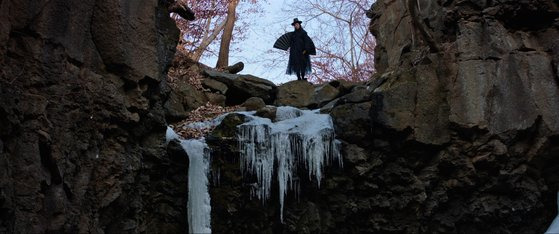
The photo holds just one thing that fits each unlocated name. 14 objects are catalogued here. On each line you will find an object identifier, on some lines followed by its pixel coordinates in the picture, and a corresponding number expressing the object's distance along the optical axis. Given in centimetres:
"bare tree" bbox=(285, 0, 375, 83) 2506
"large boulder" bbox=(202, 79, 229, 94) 1425
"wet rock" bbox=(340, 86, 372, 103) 1109
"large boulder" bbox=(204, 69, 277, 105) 1437
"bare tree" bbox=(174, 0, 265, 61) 1903
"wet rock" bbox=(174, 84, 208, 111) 1320
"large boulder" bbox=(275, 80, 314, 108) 1398
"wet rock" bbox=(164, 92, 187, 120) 1182
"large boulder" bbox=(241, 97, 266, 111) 1302
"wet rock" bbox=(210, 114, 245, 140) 1079
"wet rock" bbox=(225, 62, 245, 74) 1630
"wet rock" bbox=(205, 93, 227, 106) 1380
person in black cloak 1399
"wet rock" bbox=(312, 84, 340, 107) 1368
